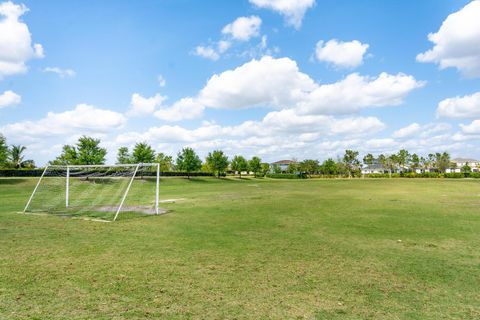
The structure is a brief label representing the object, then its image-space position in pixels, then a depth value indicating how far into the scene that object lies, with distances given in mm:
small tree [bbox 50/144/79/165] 49938
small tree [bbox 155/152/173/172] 75938
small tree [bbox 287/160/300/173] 126000
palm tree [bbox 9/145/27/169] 63391
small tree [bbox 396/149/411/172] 124188
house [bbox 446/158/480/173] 151850
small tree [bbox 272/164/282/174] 136875
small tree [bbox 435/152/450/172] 125838
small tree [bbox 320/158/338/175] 117312
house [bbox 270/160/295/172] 182000
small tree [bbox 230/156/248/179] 91938
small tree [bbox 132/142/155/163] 58469
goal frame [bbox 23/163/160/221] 16253
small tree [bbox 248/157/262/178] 98000
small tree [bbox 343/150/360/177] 123125
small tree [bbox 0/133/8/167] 43241
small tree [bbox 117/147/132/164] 59444
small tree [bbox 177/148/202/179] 66312
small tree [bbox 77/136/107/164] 50562
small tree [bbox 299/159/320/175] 120625
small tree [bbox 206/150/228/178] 76062
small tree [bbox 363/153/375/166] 132562
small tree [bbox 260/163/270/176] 117388
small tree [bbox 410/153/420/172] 124175
